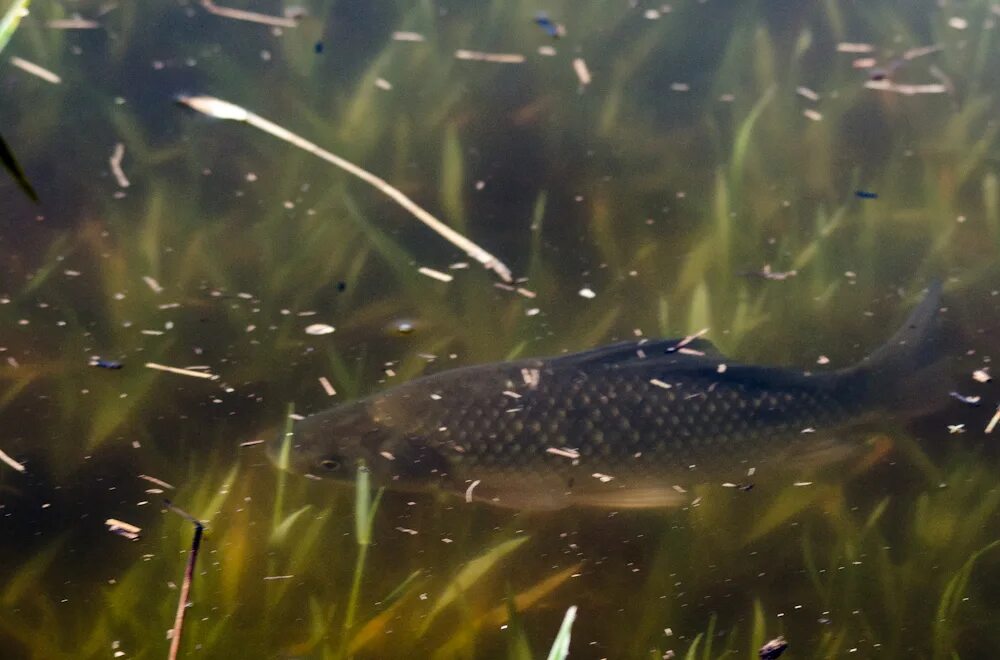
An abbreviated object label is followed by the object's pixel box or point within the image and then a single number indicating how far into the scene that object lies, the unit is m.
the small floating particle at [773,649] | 3.62
